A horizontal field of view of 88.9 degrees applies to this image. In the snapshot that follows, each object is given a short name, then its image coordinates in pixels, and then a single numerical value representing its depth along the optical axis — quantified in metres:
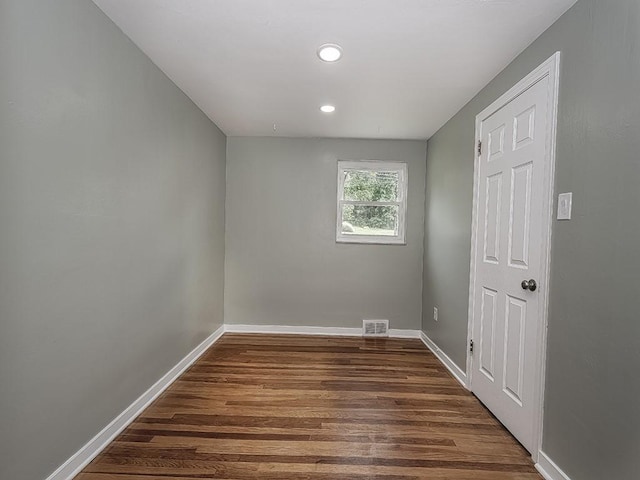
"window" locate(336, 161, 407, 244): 3.91
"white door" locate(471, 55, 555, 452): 1.76
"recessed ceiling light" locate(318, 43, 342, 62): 1.96
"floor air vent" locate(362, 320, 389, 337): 3.88
